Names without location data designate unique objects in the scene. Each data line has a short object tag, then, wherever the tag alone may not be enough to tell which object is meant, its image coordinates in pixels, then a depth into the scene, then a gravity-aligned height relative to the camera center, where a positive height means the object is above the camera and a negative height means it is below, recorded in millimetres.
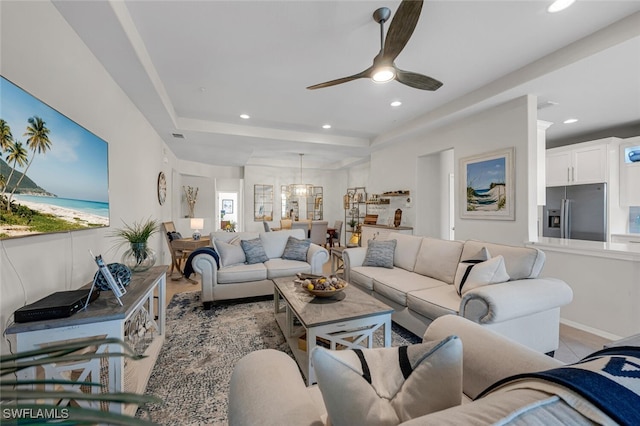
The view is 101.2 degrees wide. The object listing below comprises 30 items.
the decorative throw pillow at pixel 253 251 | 3906 -601
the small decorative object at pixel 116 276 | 1692 -439
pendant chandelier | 7600 +706
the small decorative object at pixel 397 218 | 5345 -142
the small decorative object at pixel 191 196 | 7750 +429
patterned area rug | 1703 -1255
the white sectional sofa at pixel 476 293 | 1985 -757
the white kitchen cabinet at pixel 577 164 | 4141 +787
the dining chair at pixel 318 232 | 7066 -573
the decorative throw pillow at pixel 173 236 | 4903 -471
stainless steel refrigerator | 4004 -15
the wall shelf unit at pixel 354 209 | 7559 +59
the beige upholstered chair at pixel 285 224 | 7595 -377
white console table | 1264 -626
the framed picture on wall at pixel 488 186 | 3316 +344
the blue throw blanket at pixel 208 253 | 3496 -569
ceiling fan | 1637 +1199
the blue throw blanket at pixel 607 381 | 480 -352
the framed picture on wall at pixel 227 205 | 9256 +210
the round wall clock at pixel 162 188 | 4469 +410
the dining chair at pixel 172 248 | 4865 -680
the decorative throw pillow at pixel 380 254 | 3488 -575
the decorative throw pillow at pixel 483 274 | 2211 -542
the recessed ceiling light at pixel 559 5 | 1921 +1529
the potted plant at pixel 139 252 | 2268 -365
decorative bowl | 2270 -683
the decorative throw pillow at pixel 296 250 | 4051 -605
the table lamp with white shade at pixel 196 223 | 5461 -262
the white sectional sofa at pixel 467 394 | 498 -600
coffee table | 1900 -811
